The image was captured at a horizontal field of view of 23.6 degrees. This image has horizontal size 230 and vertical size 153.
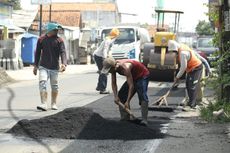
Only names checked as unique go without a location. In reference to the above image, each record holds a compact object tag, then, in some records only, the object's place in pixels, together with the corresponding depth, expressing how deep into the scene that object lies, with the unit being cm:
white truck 2502
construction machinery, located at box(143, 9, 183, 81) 1529
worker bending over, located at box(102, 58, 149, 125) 898
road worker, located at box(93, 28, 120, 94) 1508
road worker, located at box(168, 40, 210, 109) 1176
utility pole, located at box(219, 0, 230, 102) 1084
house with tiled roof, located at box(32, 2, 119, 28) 6912
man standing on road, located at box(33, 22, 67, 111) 1143
